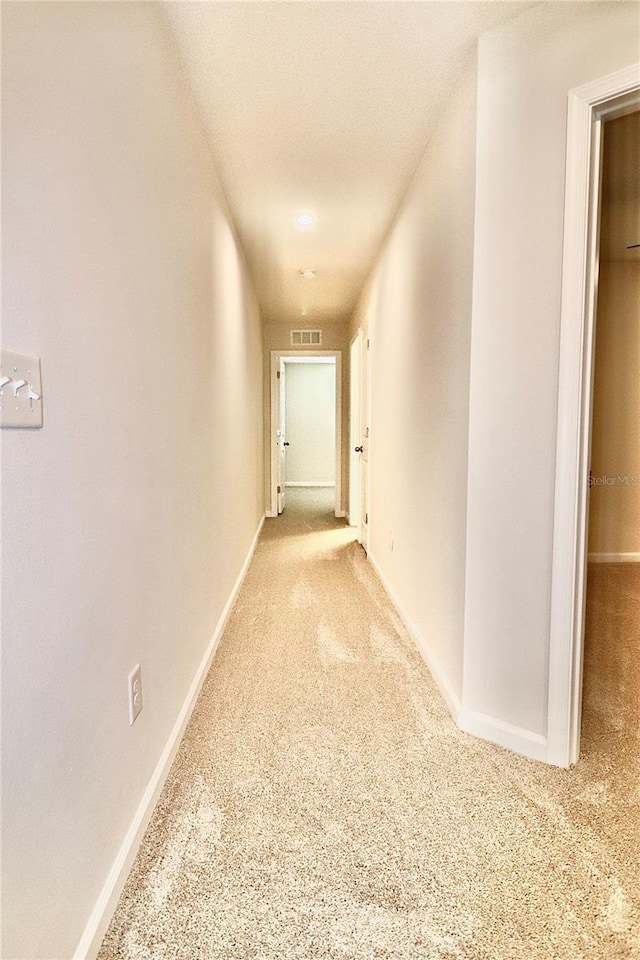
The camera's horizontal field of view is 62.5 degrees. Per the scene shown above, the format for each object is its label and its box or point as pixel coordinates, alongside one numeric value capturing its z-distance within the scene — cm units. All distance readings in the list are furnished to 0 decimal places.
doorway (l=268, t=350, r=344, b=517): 915
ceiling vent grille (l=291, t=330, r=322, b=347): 609
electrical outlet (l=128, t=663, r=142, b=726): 135
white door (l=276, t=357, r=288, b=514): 618
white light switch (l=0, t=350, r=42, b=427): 79
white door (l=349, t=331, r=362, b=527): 504
